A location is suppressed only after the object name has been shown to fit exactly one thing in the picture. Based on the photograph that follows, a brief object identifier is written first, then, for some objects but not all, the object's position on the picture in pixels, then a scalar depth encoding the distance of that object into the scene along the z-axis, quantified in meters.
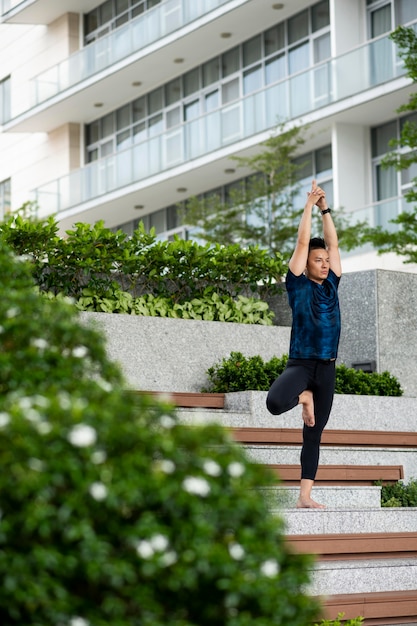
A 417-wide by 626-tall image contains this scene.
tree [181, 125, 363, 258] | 31.78
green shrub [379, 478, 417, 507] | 11.51
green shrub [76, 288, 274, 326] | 14.50
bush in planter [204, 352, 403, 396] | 13.37
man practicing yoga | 9.68
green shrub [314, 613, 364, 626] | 7.41
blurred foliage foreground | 3.68
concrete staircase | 8.99
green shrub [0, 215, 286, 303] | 14.26
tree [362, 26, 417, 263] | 22.83
